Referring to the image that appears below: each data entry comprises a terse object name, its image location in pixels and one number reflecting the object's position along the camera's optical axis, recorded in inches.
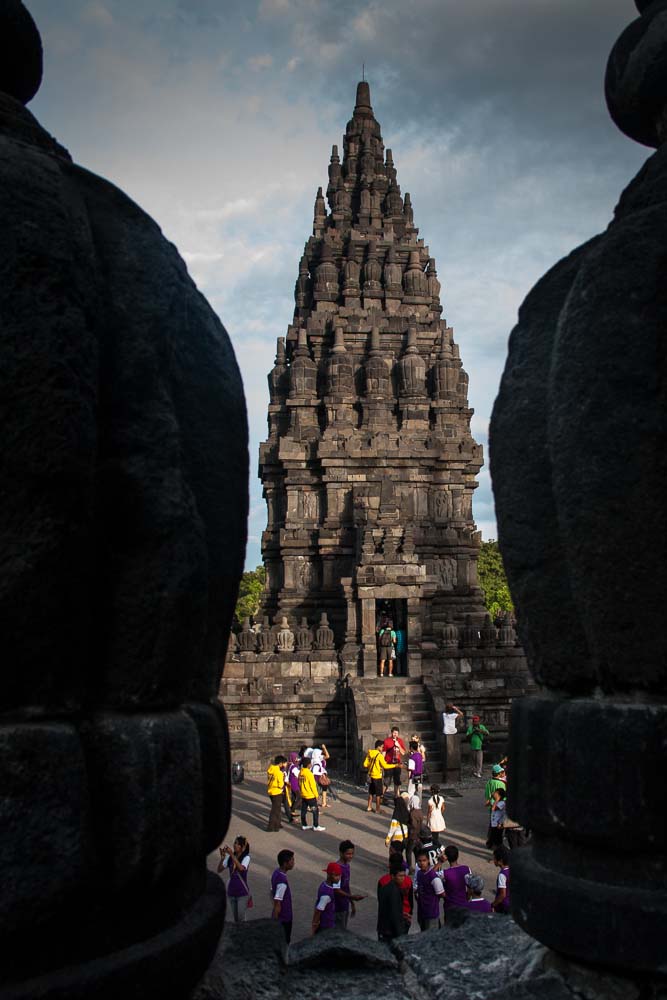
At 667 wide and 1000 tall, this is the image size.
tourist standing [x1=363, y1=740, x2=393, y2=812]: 602.2
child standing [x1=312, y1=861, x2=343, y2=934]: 287.4
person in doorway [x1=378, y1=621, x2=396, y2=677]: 917.8
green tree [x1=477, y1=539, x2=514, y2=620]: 2089.1
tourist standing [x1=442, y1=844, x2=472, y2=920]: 306.3
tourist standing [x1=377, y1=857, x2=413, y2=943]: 281.3
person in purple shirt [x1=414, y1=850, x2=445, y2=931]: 312.0
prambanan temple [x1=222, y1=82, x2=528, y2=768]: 848.9
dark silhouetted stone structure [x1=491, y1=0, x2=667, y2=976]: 92.6
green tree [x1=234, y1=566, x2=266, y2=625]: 2084.9
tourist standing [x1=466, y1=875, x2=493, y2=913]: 303.7
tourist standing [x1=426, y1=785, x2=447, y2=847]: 458.3
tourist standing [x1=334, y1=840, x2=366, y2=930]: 299.7
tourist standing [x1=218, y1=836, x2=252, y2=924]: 326.6
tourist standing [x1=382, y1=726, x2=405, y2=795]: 619.2
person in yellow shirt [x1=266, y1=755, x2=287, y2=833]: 538.3
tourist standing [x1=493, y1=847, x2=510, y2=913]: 292.8
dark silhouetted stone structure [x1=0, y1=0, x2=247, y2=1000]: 74.1
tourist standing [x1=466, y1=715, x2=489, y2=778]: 748.6
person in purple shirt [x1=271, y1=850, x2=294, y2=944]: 295.9
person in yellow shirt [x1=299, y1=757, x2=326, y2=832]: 551.8
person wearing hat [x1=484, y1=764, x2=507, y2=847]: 459.5
